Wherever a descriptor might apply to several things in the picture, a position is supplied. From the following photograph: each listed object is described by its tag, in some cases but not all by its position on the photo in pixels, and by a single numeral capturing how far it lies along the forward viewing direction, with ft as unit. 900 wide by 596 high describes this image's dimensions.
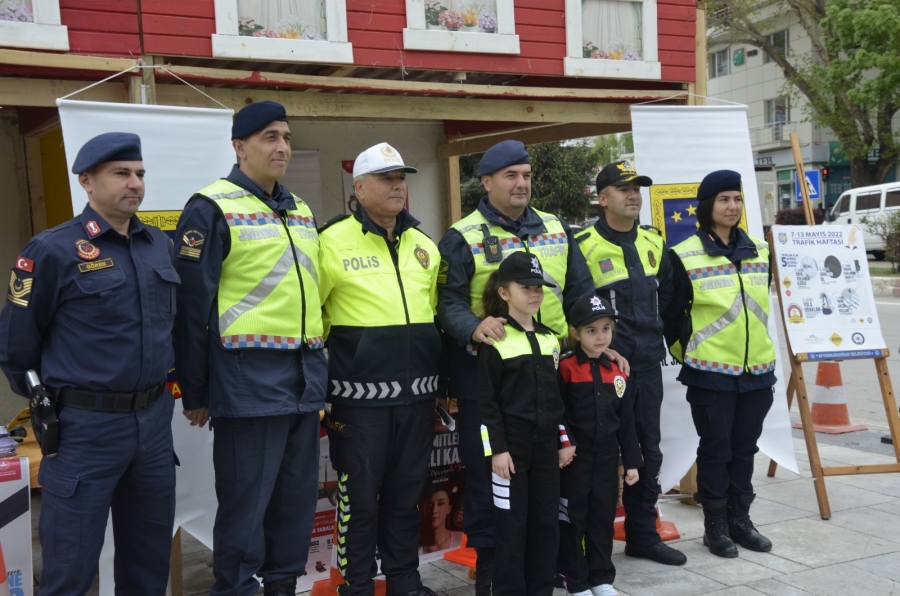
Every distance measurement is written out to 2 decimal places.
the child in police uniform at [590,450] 12.78
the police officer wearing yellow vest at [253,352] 10.80
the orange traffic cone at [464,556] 14.49
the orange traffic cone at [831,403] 23.56
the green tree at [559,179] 73.87
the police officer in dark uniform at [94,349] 9.70
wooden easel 16.79
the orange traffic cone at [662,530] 15.79
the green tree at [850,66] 71.72
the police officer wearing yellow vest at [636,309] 14.43
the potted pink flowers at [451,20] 18.11
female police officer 14.89
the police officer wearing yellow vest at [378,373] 11.97
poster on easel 17.38
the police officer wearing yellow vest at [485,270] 12.86
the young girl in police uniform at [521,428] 11.84
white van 80.07
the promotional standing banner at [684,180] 17.42
